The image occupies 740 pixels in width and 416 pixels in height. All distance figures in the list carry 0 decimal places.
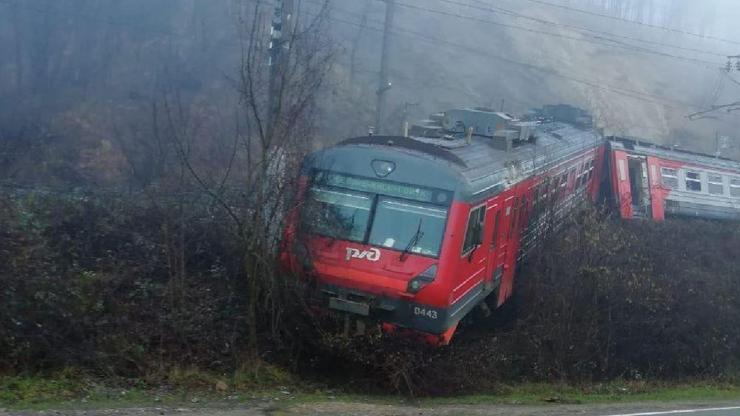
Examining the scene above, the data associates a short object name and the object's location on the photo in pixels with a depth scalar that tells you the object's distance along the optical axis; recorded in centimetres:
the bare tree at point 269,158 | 1131
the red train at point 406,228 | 1116
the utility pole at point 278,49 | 1140
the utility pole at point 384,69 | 2408
